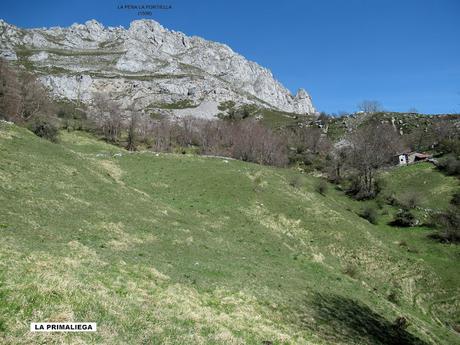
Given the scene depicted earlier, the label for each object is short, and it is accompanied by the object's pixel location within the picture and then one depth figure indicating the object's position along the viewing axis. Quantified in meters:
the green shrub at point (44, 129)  67.96
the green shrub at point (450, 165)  77.81
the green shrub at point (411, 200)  65.88
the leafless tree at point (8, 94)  67.75
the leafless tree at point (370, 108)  189.75
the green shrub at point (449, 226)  51.34
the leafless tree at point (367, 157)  75.50
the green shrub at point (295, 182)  63.13
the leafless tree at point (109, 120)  110.69
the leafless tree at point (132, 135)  102.88
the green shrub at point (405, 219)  59.22
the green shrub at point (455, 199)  65.94
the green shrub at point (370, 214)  60.09
